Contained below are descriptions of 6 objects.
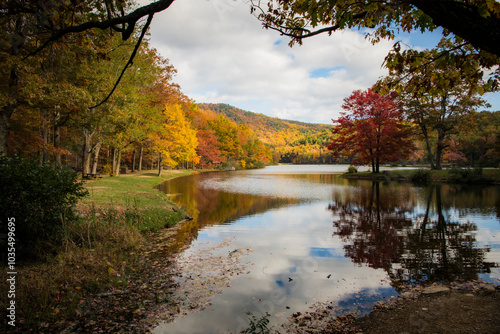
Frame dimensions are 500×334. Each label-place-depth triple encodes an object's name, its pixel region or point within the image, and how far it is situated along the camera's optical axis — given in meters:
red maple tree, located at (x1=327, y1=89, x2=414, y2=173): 32.06
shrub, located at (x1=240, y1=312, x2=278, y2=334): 3.70
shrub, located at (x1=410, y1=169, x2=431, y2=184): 29.06
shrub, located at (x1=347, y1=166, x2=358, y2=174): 40.81
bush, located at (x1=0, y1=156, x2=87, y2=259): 4.83
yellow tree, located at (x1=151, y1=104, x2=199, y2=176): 31.47
